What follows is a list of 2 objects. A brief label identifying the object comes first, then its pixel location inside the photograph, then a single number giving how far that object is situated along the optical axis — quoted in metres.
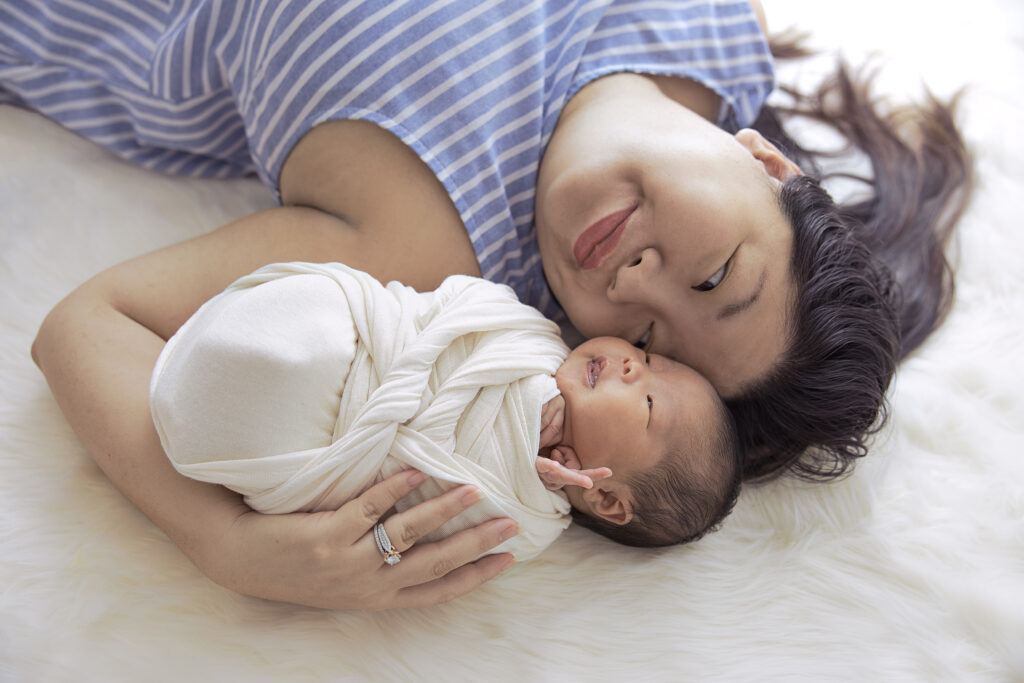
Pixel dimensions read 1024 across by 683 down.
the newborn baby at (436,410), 0.98
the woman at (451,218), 1.06
